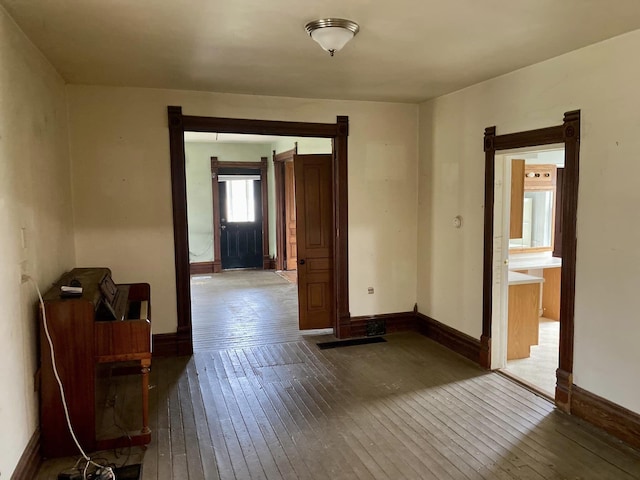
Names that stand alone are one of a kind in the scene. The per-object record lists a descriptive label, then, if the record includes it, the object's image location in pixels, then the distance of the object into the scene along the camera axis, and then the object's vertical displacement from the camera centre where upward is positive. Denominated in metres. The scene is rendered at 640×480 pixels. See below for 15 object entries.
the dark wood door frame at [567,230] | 3.24 -0.17
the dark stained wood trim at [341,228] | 4.94 -0.21
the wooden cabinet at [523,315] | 4.50 -1.07
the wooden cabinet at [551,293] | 5.81 -1.11
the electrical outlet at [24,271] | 2.59 -0.34
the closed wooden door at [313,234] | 5.21 -0.29
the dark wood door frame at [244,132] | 4.42 +0.21
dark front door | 9.79 -0.28
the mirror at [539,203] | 6.36 +0.05
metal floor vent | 4.84 -1.43
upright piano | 2.77 -0.90
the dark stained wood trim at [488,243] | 4.05 -0.32
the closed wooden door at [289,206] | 9.28 +0.06
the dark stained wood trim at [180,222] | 4.39 -0.12
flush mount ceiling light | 2.61 +1.02
